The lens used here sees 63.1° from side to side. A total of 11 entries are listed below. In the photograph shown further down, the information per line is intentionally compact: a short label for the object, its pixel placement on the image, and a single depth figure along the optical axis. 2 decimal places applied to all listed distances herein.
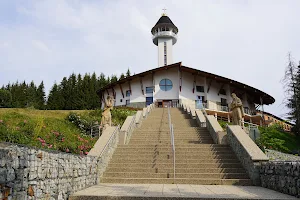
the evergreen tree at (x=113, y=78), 56.47
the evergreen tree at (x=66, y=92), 46.06
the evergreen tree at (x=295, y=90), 23.15
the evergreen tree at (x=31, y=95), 45.34
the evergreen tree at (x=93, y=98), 45.25
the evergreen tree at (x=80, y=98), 44.38
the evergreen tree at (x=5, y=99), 33.76
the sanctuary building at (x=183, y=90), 29.31
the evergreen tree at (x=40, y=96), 48.07
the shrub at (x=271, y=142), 15.36
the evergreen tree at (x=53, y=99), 46.59
